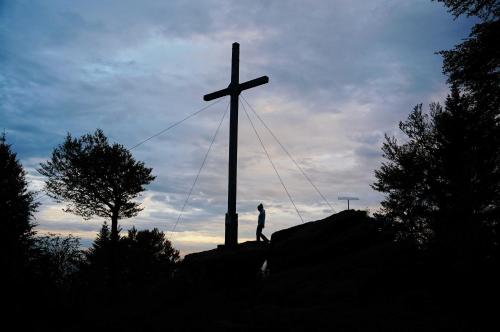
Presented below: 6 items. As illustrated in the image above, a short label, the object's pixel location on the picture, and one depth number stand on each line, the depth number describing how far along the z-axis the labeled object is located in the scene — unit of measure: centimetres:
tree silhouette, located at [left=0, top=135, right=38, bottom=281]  2034
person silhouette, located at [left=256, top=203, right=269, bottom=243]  1551
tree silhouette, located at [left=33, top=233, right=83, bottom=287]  1027
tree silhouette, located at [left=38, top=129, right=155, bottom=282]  2817
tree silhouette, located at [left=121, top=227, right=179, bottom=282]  4850
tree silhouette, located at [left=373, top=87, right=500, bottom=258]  1997
